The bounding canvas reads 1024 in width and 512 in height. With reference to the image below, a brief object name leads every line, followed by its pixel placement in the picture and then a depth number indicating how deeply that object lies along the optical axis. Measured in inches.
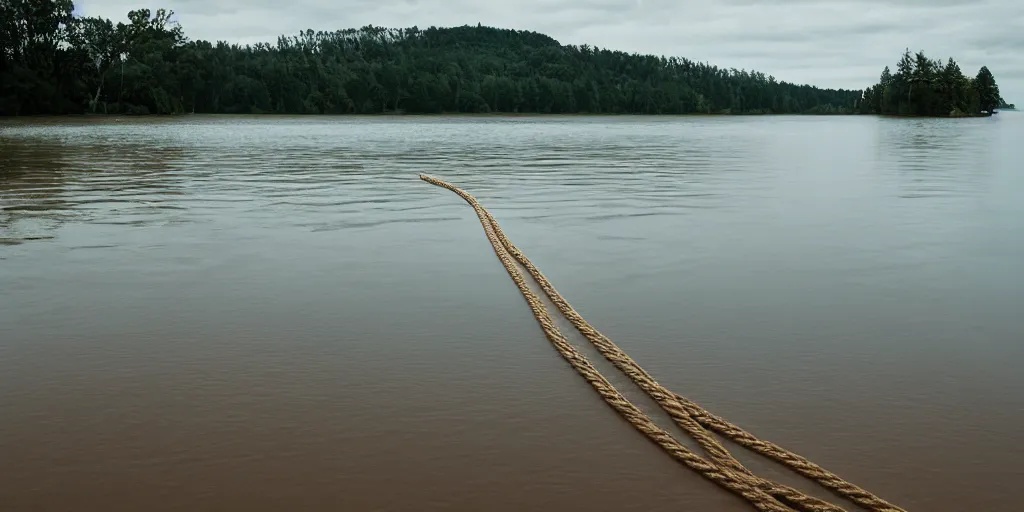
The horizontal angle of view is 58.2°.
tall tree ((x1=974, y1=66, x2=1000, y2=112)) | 5655.5
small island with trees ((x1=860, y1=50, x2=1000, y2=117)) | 4724.4
